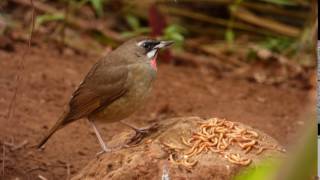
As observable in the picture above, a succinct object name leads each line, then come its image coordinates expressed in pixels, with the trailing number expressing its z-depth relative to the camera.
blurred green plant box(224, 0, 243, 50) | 15.44
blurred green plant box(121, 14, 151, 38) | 14.82
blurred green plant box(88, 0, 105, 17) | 15.73
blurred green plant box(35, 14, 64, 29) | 14.32
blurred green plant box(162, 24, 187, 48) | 13.46
